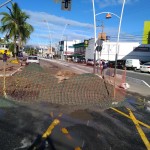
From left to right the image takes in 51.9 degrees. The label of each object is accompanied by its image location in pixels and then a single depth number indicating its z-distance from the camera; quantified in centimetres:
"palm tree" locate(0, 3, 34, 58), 2600
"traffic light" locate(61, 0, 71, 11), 1003
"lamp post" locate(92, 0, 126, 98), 2015
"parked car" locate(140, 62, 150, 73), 2419
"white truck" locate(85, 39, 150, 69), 4208
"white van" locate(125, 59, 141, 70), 2796
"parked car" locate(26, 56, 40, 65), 2209
